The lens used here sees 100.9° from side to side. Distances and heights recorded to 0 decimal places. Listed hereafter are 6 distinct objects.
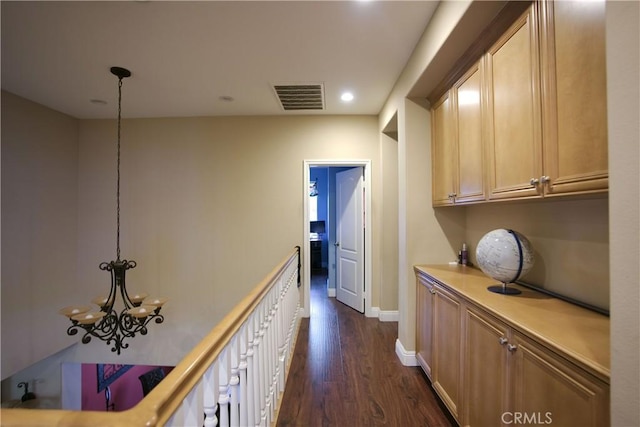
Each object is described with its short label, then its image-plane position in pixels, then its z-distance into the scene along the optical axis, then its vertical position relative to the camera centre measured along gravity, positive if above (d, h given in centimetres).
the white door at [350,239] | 386 -35
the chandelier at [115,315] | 225 -86
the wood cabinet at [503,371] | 91 -68
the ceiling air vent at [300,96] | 295 +144
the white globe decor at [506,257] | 149 -23
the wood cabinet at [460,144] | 179 +56
